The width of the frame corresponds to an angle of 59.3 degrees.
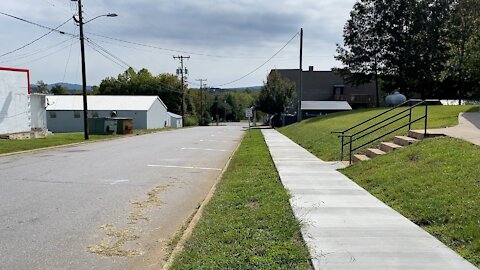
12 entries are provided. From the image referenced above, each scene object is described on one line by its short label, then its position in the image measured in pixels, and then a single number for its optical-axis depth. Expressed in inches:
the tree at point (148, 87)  3895.2
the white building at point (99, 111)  2337.6
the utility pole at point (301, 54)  1521.9
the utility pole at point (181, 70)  3240.7
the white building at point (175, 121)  3008.4
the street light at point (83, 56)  1115.3
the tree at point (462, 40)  879.1
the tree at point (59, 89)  4862.2
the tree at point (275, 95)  2405.3
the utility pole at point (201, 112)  4136.3
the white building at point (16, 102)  1153.0
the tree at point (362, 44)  1732.3
